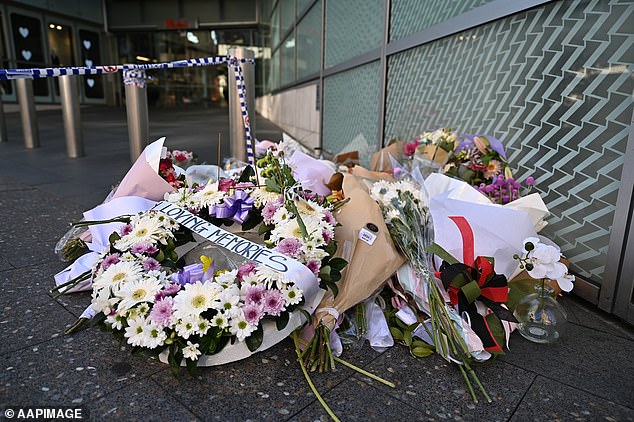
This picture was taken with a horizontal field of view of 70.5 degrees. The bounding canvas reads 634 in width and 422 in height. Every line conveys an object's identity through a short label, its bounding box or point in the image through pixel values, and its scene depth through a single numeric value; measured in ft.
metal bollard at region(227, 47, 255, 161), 14.24
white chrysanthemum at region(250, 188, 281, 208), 6.56
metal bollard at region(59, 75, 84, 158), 21.11
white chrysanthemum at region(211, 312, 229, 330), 4.86
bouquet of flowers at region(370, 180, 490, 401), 5.34
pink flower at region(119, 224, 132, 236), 6.42
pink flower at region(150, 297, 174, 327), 4.80
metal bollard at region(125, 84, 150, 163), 15.23
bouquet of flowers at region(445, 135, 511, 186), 8.76
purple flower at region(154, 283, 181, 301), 5.12
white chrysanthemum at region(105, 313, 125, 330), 5.01
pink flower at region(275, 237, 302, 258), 5.58
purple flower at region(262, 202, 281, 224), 6.24
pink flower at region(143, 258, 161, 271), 5.71
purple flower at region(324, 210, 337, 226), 6.10
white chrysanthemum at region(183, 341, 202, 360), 4.78
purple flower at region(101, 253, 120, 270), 5.74
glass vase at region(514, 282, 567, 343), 5.87
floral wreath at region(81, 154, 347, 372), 4.87
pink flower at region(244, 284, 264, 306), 5.07
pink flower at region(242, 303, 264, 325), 4.94
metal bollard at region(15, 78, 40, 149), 23.61
